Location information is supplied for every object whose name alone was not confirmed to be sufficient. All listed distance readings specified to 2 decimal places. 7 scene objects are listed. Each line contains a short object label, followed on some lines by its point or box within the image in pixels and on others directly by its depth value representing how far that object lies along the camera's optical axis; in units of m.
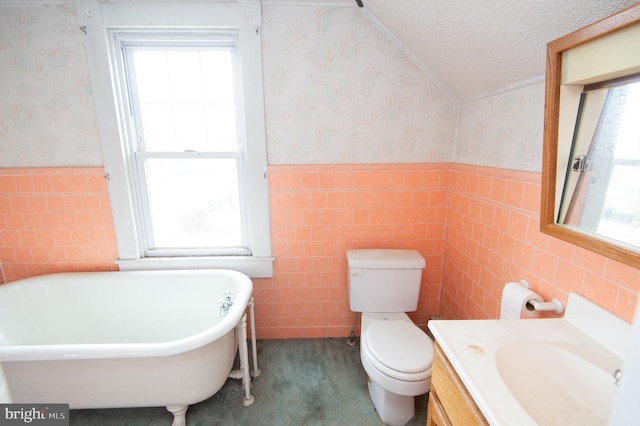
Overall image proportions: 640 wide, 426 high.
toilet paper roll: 1.15
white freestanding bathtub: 1.29
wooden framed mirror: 0.73
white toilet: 1.33
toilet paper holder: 1.09
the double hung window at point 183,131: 1.65
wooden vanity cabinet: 0.79
